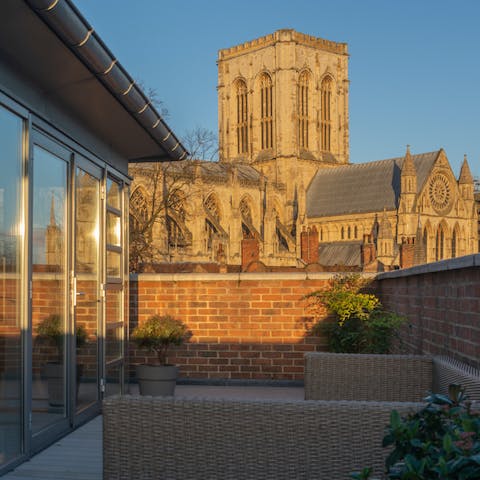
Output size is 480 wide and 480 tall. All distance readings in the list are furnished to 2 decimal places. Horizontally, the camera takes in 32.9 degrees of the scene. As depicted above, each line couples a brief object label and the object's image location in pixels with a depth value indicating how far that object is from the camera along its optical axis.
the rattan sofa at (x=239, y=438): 3.03
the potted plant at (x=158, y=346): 7.57
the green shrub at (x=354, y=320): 7.61
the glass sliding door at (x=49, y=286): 5.18
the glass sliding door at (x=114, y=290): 7.13
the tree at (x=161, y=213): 33.08
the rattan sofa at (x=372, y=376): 4.82
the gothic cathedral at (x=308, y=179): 58.97
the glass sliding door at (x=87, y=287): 6.19
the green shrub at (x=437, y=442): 2.01
